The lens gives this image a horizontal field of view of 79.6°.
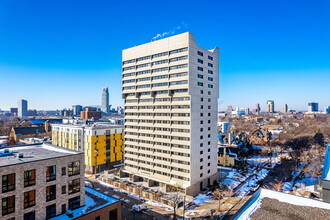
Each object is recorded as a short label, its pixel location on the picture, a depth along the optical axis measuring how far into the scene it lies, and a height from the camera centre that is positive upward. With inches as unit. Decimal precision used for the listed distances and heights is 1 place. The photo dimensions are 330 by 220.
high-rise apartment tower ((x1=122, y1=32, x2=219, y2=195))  2048.5 +13.9
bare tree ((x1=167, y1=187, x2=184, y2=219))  1753.9 -818.5
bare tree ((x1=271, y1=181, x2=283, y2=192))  2150.8 -848.6
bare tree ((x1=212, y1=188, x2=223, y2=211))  1974.7 -829.3
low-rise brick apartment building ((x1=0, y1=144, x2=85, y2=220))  1001.0 -399.0
